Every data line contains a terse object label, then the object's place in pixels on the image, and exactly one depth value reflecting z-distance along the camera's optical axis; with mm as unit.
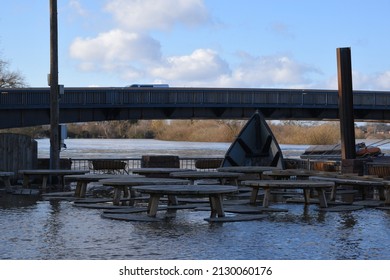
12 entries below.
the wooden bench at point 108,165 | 30433
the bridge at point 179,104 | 47219
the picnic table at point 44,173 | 22416
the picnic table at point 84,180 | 20094
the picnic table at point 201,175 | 19703
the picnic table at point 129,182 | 17655
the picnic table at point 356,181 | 19378
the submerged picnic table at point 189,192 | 15375
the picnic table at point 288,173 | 21375
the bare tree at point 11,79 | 79606
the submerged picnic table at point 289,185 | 17656
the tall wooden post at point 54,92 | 26609
